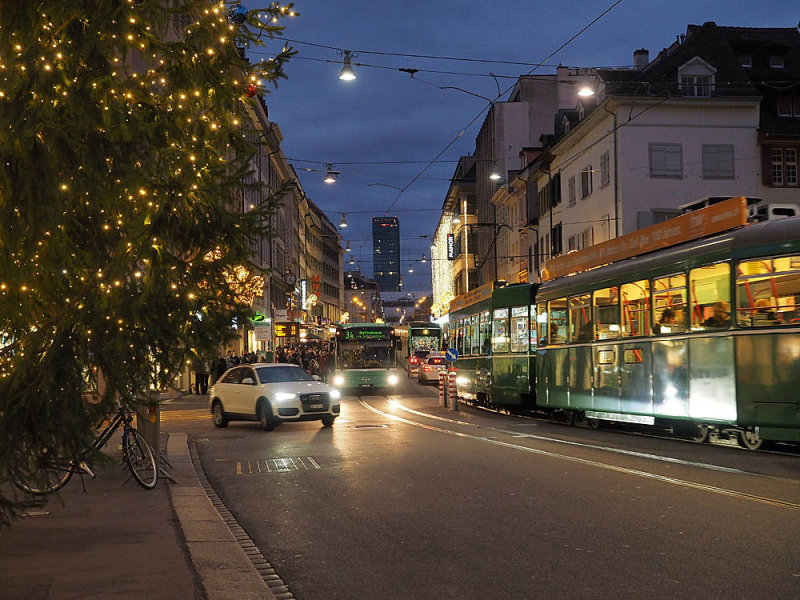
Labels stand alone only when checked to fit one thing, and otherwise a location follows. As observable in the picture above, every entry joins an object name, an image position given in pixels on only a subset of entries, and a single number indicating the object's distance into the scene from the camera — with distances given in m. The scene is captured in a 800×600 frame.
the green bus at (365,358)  40.41
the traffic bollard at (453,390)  29.30
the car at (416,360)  56.89
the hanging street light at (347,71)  27.61
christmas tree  6.25
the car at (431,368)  51.09
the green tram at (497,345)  24.88
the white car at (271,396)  22.20
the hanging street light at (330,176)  50.39
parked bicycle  6.54
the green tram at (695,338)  14.33
